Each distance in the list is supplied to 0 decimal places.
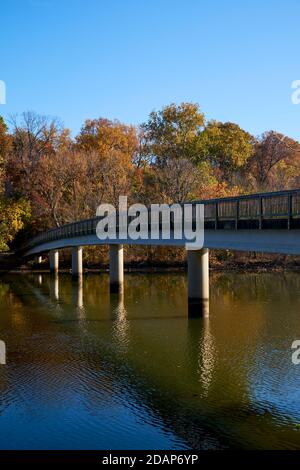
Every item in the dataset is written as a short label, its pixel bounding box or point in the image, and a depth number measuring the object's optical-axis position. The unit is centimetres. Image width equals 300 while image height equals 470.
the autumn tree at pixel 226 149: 8319
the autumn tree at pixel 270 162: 8541
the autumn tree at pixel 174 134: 7988
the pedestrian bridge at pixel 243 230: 2084
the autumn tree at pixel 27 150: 7050
